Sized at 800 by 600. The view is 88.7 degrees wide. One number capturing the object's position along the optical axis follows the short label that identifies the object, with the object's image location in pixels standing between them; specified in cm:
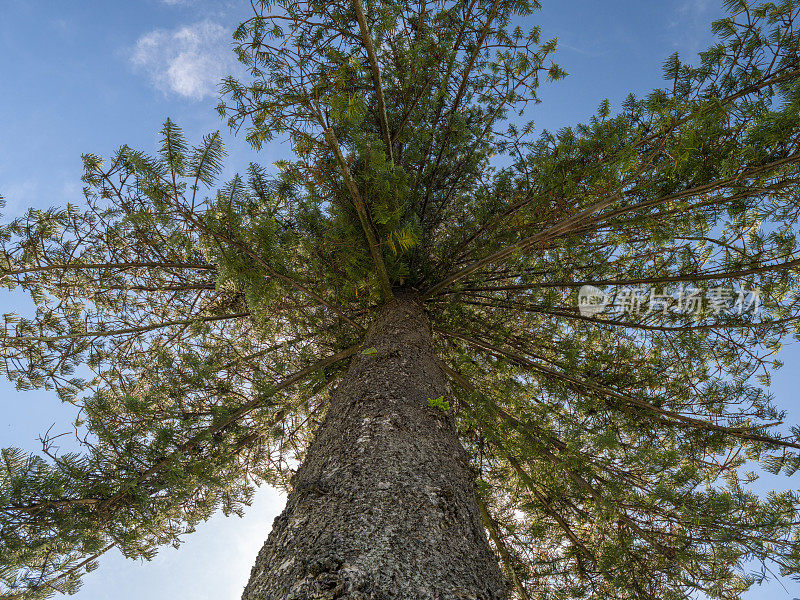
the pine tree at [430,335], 211
